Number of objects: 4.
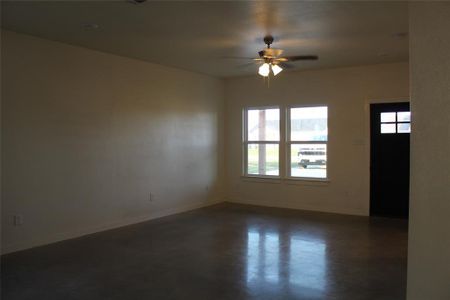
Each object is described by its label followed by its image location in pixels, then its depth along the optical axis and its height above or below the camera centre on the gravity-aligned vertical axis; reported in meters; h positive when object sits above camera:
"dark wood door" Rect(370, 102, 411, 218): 6.60 -0.24
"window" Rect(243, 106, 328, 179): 7.41 +0.07
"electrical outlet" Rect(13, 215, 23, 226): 4.60 -0.92
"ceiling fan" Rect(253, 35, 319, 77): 4.59 +1.07
